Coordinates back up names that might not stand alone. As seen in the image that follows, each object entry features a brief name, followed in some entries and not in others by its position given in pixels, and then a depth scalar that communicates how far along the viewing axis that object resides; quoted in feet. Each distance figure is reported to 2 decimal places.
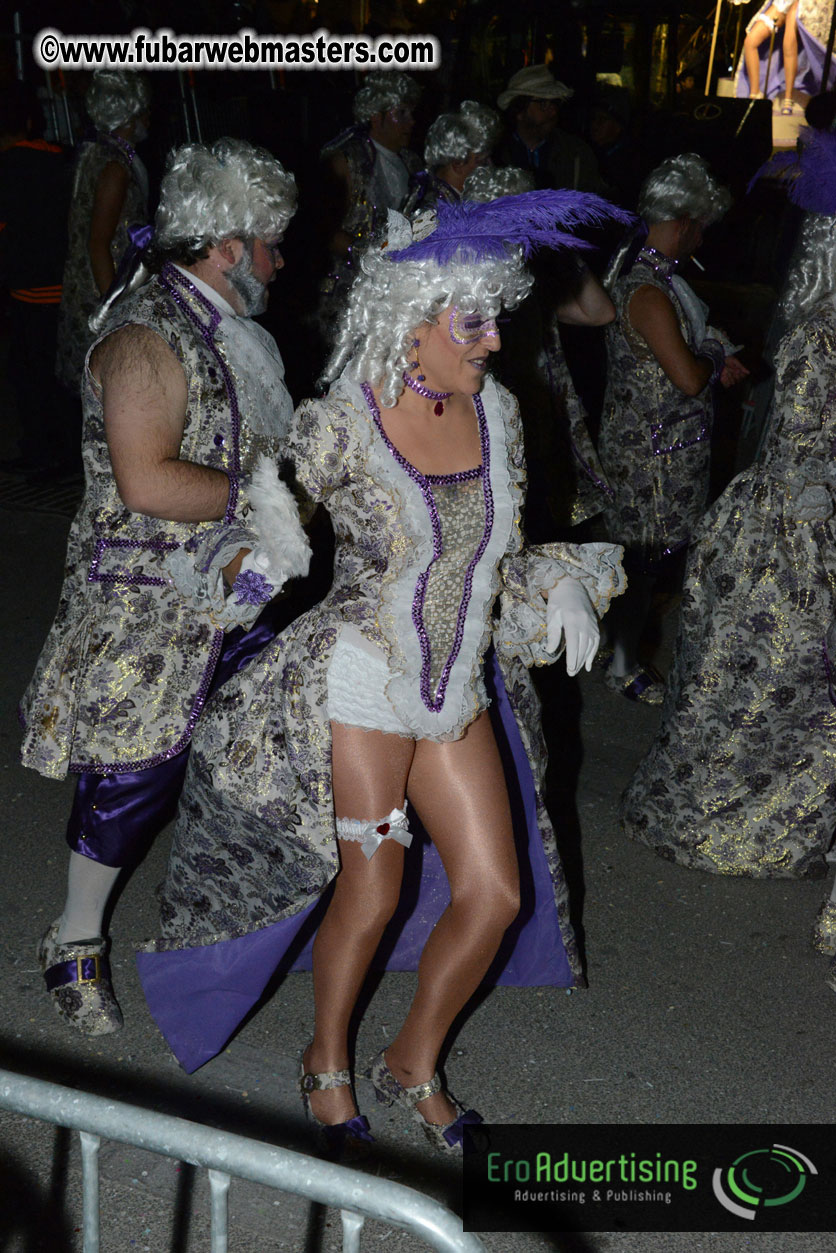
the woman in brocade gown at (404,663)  7.76
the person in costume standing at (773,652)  10.56
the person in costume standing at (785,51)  46.09
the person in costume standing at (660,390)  13.70
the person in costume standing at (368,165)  19.77
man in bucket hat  22.11
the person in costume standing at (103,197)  18.34
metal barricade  4.12
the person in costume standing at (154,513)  8.66
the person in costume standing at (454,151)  16.93
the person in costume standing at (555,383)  14.76
